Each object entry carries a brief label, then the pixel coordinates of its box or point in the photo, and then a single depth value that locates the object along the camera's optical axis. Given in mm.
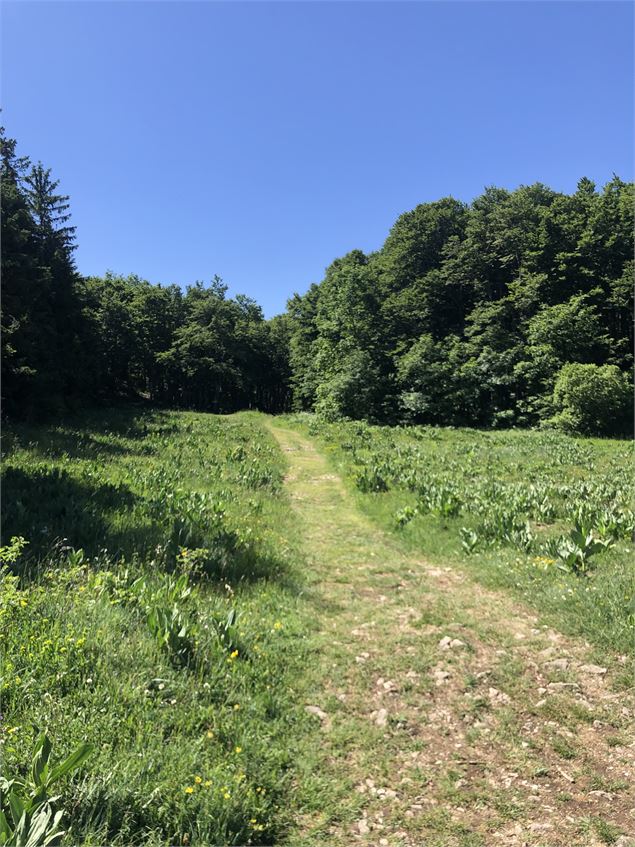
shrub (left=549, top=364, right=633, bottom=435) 27891
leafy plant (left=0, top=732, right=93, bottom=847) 2148
